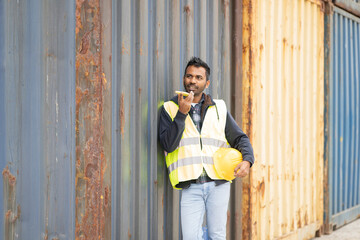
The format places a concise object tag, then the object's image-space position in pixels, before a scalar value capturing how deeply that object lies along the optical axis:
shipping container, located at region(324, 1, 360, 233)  6.78
